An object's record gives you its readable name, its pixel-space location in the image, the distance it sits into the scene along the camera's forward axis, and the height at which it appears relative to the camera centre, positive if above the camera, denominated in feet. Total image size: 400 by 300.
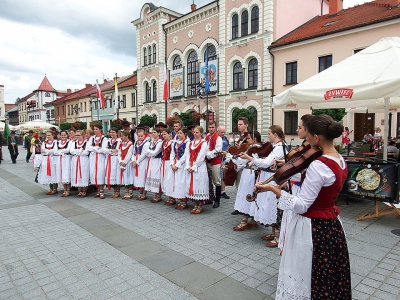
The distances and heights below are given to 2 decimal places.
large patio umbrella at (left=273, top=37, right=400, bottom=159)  16.76 +3.15
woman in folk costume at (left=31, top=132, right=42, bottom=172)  29.78 -2.64
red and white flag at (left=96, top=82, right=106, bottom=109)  69.09 +8.37
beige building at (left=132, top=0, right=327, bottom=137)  76.23 +24.24
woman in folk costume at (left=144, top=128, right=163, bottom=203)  24.30 -2.98
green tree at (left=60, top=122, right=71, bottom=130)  144.87 +2.61
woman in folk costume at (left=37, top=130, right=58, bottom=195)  27.25 -3.06
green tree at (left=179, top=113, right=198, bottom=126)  82.30 +3.56
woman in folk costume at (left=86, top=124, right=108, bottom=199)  26.61 -2.56
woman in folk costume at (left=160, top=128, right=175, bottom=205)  22.84 -2.69
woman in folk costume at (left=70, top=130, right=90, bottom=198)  26.70 -2.92
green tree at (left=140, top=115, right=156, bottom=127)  96.17 +3.56
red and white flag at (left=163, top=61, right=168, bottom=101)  50.89 +8.21
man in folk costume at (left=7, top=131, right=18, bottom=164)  57.00 -3.03
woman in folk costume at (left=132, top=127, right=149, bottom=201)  25.32 -2.77
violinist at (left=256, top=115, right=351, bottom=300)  7.70 -2.72
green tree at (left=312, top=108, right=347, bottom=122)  52.61 +3.24
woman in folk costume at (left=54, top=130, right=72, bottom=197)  27.04 -2.67
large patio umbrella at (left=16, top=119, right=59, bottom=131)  80.18 +1.78
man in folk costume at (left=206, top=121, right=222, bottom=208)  22.27 -2.53
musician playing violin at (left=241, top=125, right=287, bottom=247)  14.58 -2.63
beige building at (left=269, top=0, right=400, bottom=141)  58.59 +19.00
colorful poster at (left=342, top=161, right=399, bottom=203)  17.77 -3.23
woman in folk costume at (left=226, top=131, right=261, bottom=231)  16.75 -3.14
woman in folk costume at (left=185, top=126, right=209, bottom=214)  20.80 -2.90
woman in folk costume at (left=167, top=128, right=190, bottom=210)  21.76 -2.92
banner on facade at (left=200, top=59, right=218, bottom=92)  87.45 +16.97
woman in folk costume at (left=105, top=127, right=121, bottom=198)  26.48 -3.27
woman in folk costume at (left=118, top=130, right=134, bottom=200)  26.02 -2.98
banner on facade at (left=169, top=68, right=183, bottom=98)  99.57 +16.57
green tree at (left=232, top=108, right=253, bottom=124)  68.74 +4.13
